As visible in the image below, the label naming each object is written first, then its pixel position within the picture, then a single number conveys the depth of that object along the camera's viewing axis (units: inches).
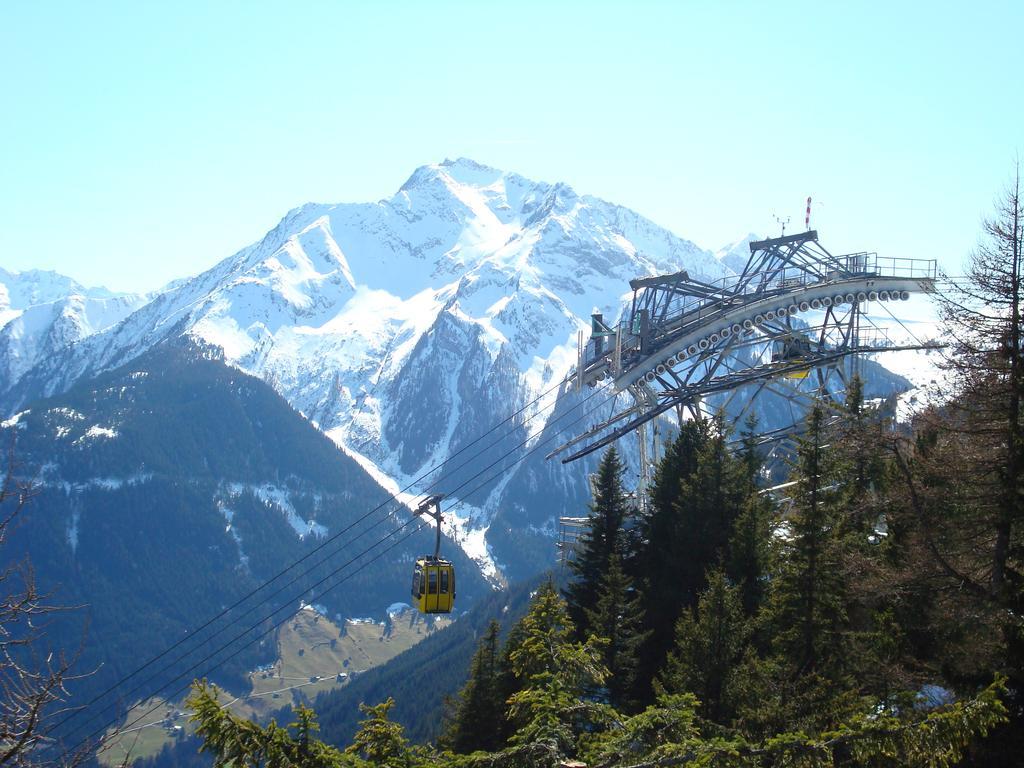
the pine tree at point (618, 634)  1179.9
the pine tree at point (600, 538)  1473.9
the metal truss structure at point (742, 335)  1955.0
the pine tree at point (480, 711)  1294.3
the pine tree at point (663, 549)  1312.7
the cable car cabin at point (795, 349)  2009.1
